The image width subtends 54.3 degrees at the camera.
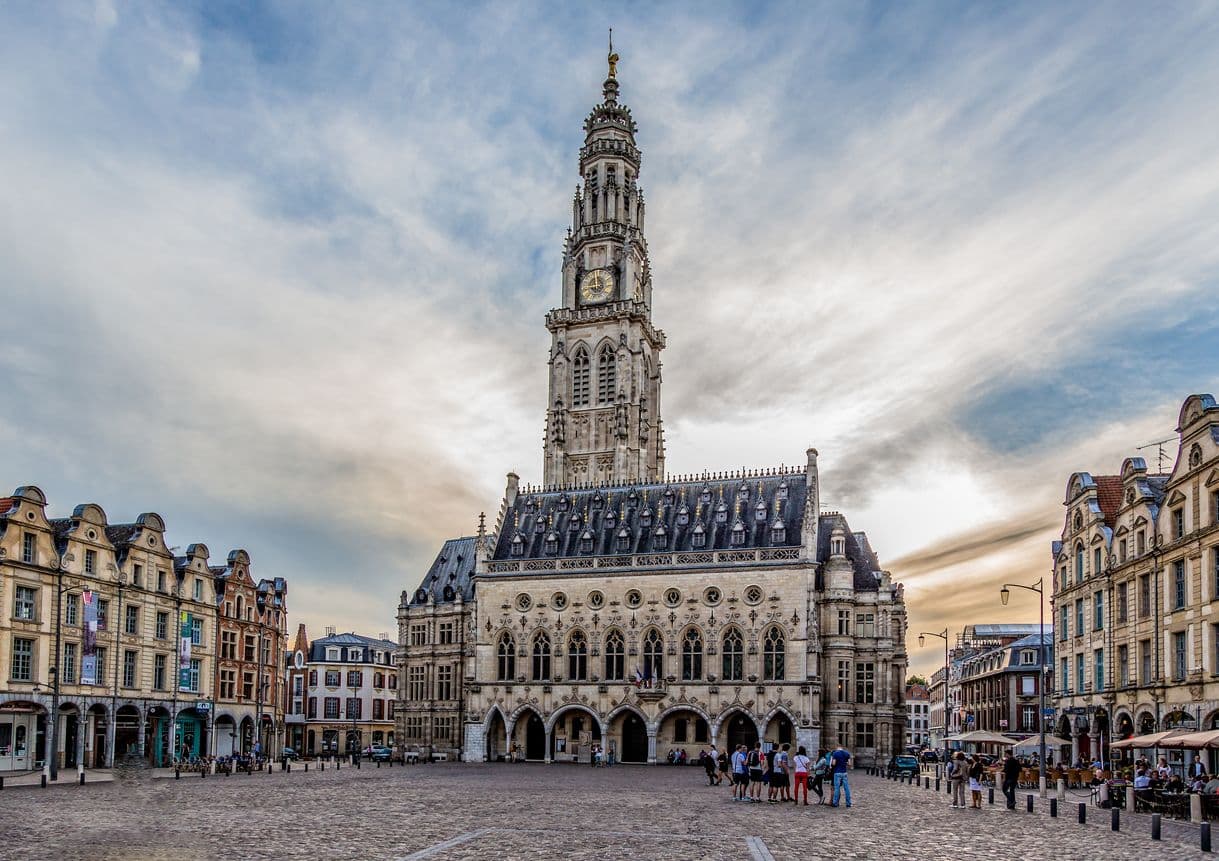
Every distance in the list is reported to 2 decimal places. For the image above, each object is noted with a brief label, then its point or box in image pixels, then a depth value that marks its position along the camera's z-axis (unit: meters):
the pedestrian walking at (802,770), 35.38
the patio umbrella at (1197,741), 33.34
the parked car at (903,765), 59.31
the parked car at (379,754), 79.65
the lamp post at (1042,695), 43.83
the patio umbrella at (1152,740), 37.44
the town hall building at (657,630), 72.38
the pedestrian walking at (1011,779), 34.75
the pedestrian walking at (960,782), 36.56
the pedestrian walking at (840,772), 34.59
